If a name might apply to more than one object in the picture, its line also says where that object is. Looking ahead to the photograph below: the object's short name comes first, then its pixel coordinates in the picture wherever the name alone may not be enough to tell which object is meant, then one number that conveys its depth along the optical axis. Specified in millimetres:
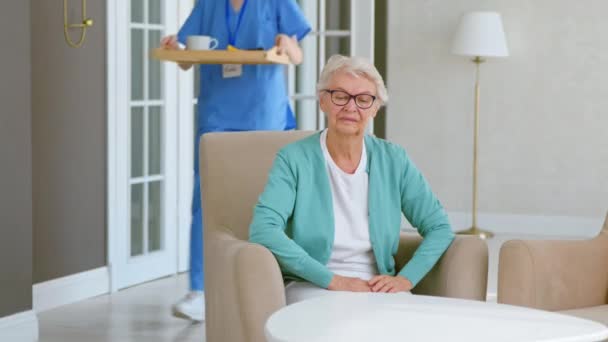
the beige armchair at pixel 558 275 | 3808
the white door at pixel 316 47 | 7850
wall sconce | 6522
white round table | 2761
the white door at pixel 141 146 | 7043
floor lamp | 9731
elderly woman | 3719
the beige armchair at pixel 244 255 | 3462
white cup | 5621
